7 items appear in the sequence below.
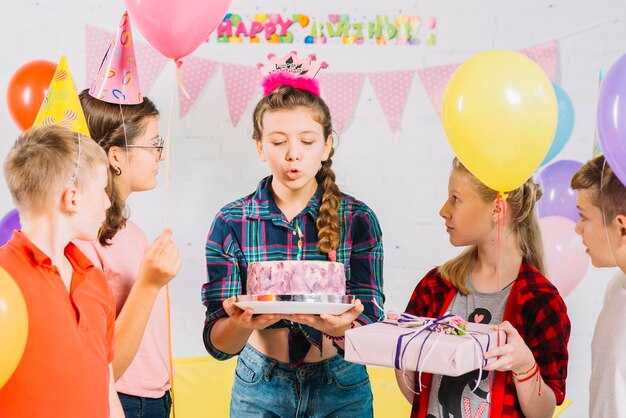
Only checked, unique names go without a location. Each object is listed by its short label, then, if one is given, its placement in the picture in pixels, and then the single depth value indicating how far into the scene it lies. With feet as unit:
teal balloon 9.55
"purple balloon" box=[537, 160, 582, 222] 9.75
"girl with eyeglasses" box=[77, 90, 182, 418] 6.38
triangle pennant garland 10.84
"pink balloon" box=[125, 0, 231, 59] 7.10
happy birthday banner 10.97
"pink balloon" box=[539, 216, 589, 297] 9.39
